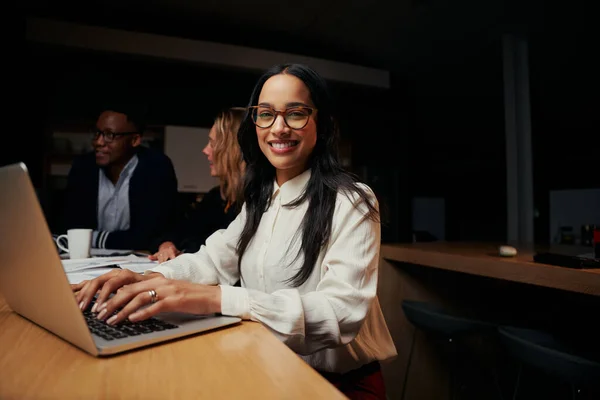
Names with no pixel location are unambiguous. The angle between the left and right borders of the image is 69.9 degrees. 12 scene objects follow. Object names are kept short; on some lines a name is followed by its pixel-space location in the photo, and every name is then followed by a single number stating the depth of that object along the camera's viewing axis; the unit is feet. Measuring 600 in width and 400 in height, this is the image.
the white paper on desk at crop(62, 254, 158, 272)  4.05
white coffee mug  4.94
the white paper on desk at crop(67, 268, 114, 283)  3.50
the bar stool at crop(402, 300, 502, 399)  5.87
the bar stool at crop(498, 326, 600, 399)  4.25
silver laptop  1.79
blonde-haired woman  6.31
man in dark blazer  7.19
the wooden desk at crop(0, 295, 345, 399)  1.54
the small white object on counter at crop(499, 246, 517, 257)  5.67
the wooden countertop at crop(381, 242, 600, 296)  4.41
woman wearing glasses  2.45
